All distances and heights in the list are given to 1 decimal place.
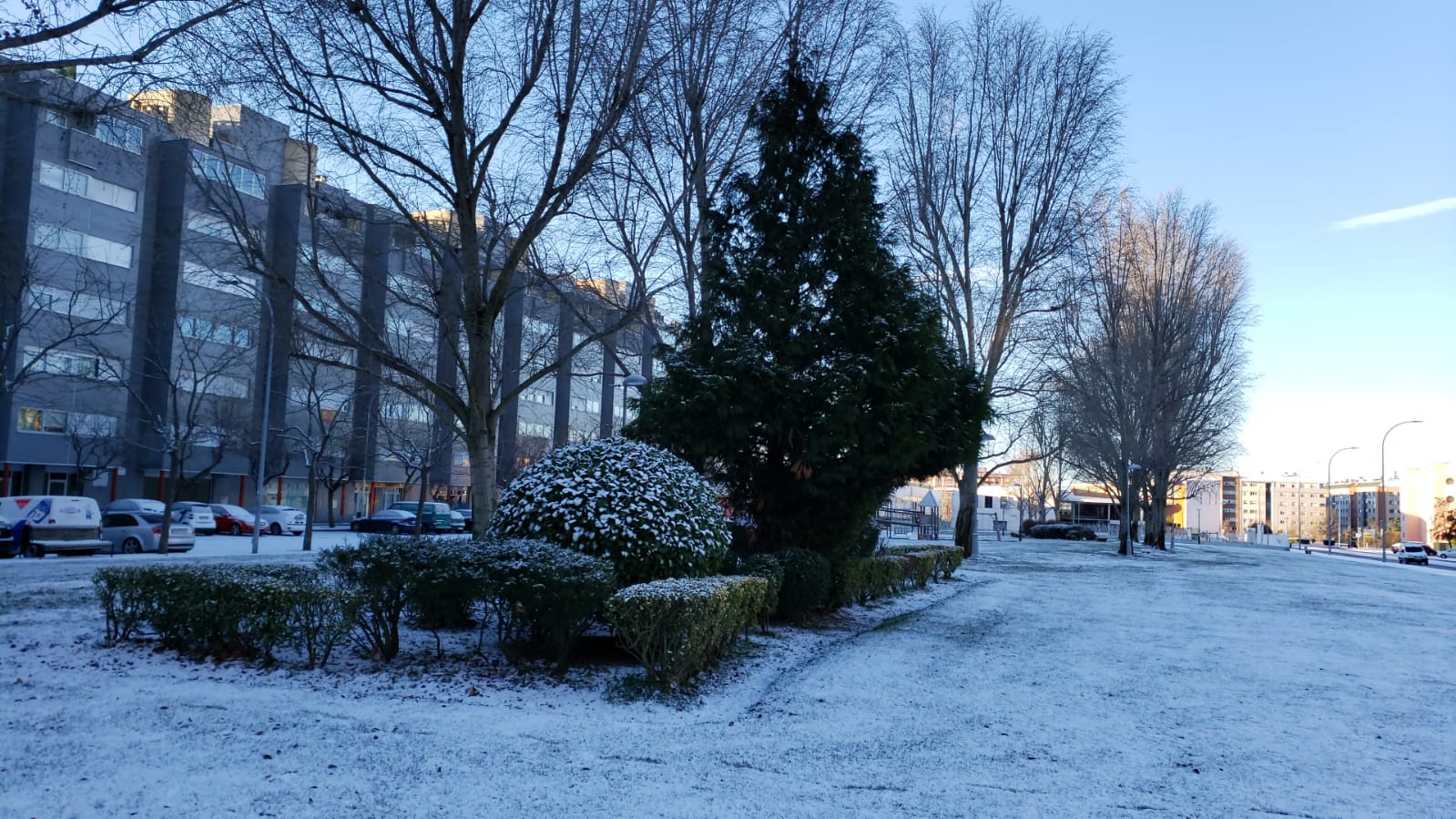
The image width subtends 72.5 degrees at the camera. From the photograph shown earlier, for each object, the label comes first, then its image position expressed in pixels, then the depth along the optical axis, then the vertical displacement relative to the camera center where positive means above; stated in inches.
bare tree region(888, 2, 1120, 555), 1179.9 +368.2
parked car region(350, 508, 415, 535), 1765.5 -88.5
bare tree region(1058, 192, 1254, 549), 1669.5 +263.3
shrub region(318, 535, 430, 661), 312.8 -35.4
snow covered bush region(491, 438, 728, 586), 375.6 -11.8
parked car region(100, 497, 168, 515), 1438.4 -60.2
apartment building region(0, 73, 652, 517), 1226.1 +152.9
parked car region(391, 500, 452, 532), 1713.8 -71.7
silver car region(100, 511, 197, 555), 1064.8 -75.3
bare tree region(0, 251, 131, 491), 1462.8 +203.3
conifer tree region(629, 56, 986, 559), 528.1 +69.9
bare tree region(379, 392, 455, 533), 1425.9 +64.0
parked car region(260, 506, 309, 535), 1620.3 -82.8
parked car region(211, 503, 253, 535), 1589.6 -84.3
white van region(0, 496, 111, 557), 957.2 -63.2
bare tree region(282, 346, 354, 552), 1142.3 +87.9
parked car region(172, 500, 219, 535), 1438.2 -72.4
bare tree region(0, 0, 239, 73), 291.3 +130.7
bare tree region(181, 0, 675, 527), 472.4 +176.1
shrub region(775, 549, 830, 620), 493.0 -46.4
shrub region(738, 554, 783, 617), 451.8 -38.7
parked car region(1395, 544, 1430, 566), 2097.7 -90.9
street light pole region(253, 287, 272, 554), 1068.8 +22.3
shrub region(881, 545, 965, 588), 789.7 -58.7
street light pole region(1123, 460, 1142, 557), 1701.3 -3.5
